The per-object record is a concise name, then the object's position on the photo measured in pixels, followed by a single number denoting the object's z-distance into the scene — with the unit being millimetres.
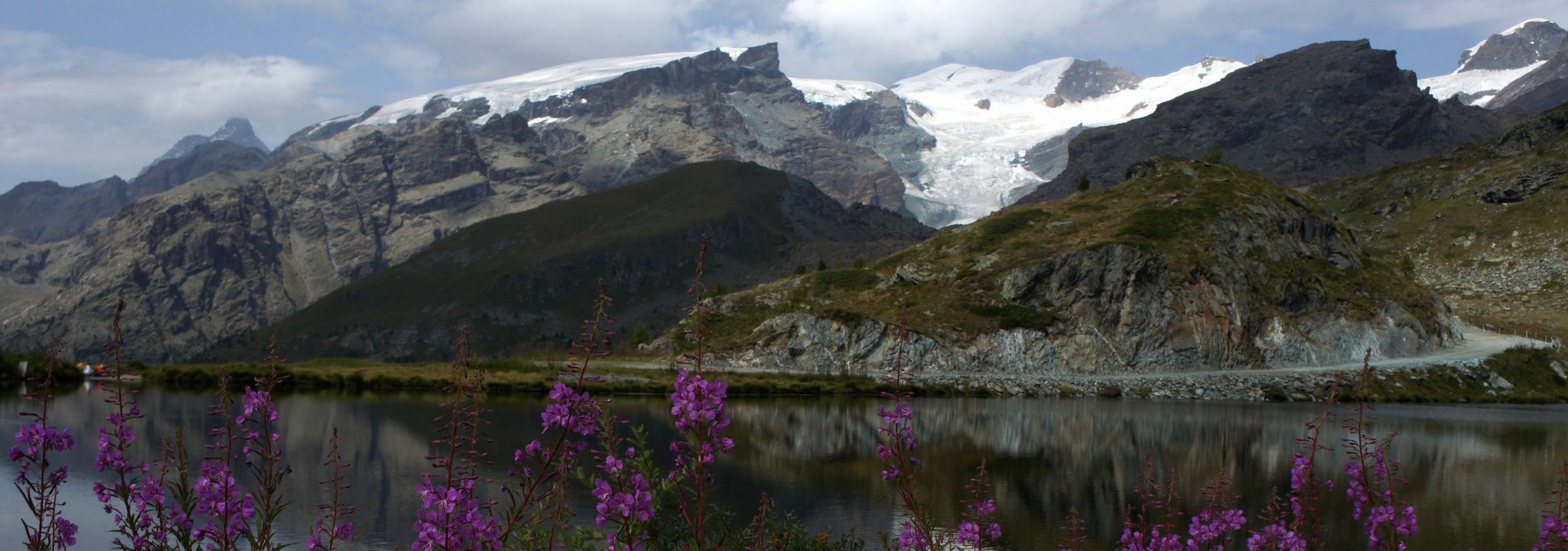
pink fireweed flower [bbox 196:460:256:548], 10633
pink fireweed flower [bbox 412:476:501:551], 9008
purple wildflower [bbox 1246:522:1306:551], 13836
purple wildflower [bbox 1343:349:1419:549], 13172
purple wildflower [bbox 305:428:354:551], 10743
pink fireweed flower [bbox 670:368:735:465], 9141
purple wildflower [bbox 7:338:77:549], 10758
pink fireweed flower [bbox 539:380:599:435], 8922
